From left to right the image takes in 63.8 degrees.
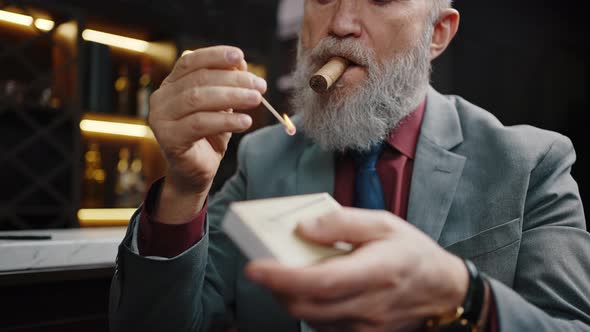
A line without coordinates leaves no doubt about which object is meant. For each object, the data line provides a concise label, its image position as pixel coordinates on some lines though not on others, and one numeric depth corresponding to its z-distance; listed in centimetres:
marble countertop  111
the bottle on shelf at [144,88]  312
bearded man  56
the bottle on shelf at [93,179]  302
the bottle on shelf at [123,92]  313
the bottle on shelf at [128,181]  312
